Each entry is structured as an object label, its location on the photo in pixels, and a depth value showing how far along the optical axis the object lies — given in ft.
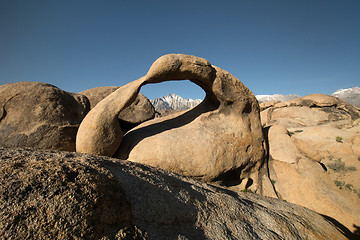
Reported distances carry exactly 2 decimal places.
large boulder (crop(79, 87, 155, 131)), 19.39
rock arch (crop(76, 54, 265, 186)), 12.08
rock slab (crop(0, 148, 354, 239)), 3.45
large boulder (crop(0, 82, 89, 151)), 12.68
